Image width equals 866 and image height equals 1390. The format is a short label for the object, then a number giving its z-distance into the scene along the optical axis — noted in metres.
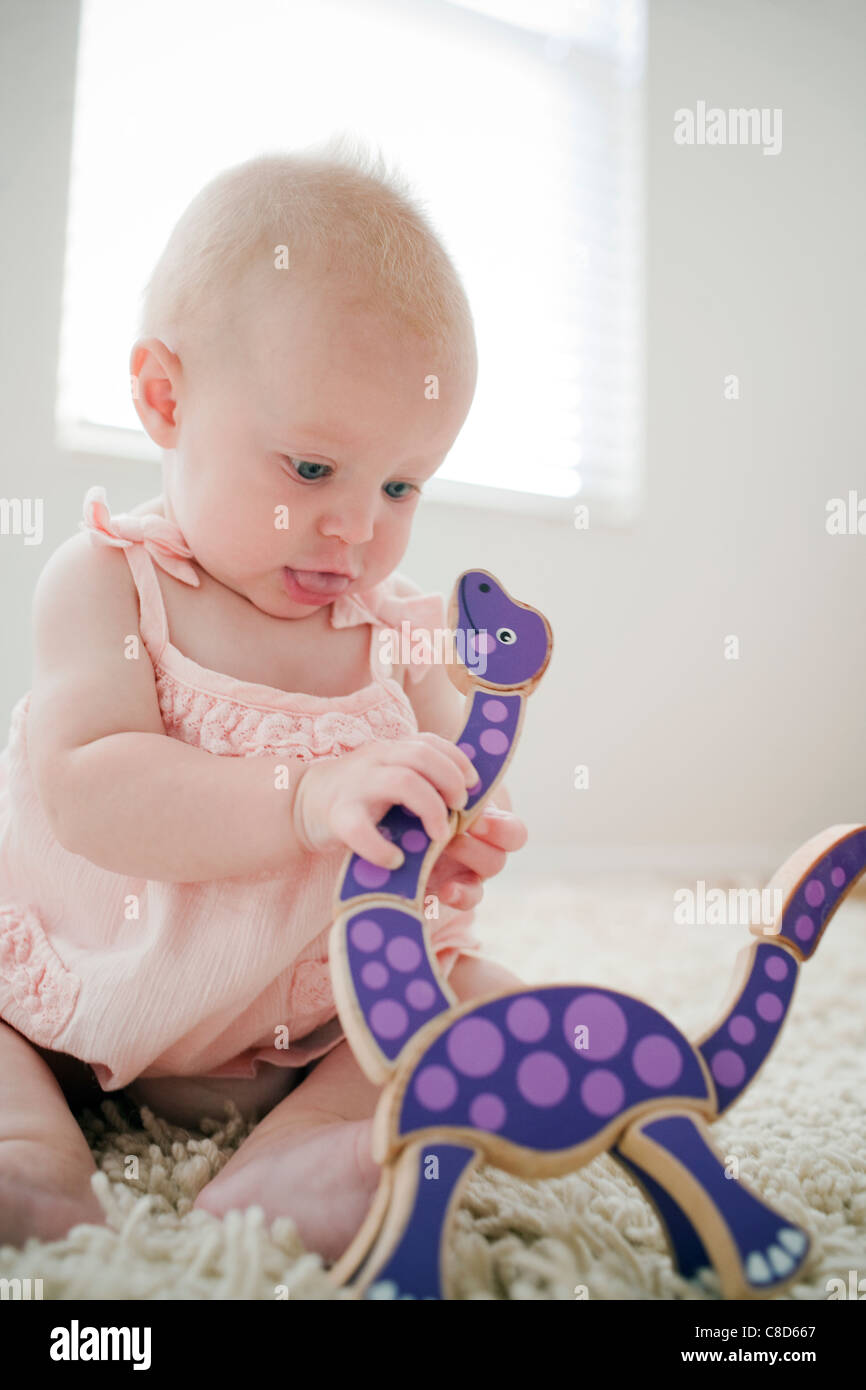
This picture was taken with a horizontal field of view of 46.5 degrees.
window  1.45
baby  0.52
